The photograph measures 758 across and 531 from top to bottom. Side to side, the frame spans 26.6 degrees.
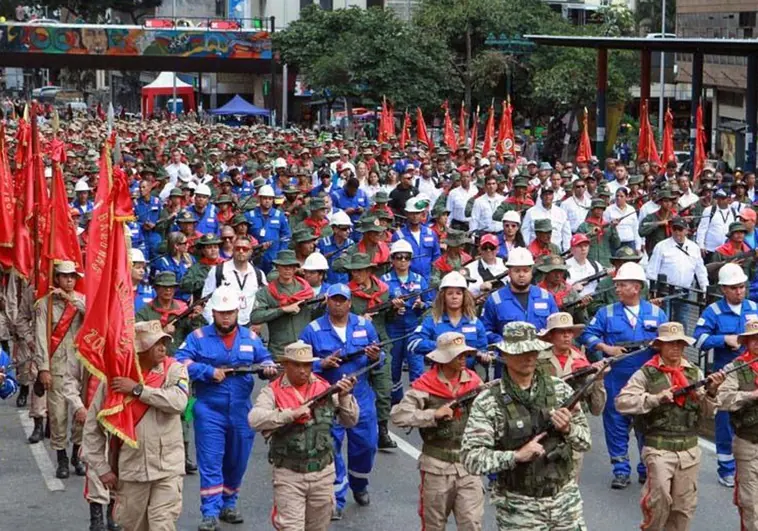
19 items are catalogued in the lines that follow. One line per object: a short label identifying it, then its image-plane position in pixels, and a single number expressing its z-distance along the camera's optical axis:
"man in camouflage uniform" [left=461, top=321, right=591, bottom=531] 8.09
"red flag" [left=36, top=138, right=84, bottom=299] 13.37
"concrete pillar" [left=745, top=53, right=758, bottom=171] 33.00
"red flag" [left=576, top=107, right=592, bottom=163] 30.61
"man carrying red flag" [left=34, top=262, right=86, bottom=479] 12.73
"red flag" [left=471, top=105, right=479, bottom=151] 37.04
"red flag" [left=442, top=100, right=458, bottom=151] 37.30
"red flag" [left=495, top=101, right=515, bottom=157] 33.31
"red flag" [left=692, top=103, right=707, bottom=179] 28.34
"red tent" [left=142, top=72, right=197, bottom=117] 73.00
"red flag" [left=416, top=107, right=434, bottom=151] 37.98
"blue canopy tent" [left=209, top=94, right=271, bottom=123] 65.38
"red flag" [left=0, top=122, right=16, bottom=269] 15.37
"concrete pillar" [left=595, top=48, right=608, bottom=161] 35.38
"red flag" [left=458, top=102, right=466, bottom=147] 37.06
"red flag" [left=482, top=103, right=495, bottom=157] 35.00
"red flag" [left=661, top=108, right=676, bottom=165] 29.77
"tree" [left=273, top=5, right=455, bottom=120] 49.62
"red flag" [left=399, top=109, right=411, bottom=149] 38.26
